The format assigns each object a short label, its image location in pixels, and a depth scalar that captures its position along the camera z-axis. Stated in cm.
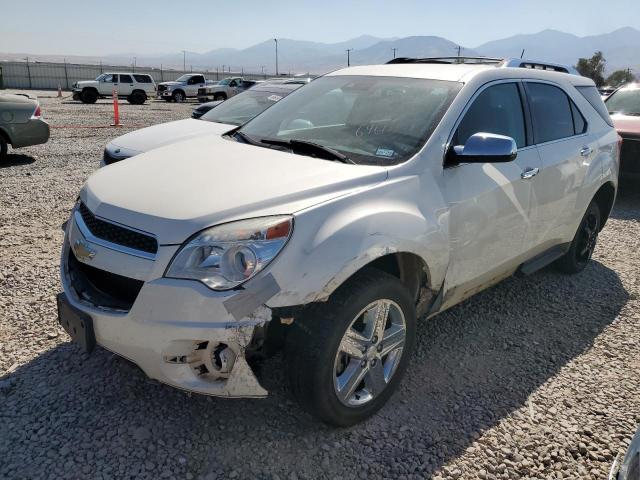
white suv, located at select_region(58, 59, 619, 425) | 227
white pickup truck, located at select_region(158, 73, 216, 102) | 3203
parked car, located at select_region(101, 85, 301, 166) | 623
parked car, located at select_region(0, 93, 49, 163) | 890
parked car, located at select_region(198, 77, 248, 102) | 3228
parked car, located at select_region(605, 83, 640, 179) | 772
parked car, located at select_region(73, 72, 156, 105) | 2880
